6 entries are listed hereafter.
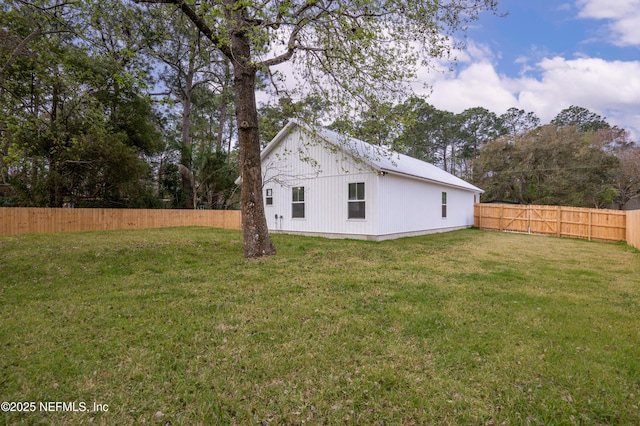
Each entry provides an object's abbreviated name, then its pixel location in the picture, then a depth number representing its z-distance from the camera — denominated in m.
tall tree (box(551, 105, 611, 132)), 29.11
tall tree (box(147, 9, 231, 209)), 16.20
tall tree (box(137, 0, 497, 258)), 6.12
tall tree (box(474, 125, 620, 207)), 22.47
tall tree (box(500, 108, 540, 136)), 31.00
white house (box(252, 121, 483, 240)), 10.70
